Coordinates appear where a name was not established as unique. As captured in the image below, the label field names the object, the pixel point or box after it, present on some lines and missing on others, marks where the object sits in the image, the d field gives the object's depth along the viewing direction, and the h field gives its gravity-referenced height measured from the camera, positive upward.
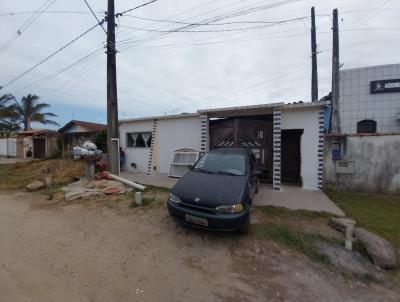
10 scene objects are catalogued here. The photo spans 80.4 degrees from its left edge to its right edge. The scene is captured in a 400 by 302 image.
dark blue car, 3.90 -0.88
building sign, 10.80 +2.76
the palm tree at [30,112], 25.42 +3.81
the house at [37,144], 17.85 +0.24
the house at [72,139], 14.22 +0.47
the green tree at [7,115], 21.95 +3.04
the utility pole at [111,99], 8.59 +1.75
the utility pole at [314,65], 10.73 +3.67
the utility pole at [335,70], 8.75 +2.81
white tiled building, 10.88 +2.30
